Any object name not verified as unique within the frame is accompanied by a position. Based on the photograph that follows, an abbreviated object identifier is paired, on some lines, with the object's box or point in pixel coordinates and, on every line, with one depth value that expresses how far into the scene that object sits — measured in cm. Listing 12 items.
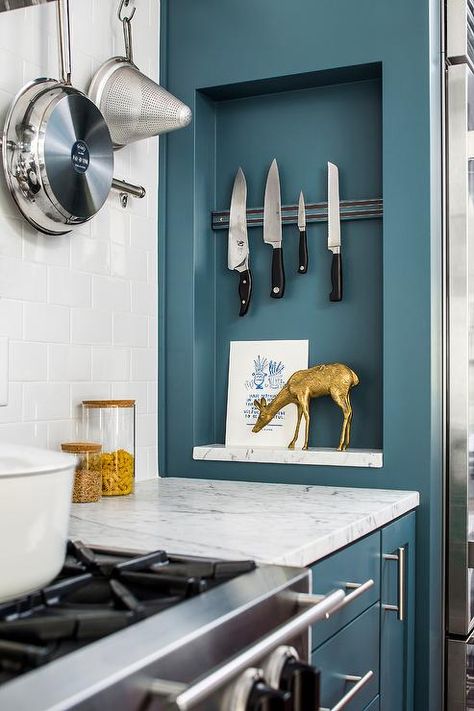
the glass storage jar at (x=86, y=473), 185
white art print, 237
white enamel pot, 99
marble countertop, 139
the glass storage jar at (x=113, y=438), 196
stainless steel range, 81
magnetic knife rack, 231
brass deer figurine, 223
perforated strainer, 210
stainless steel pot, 179
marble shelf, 218
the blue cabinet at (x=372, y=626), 155
